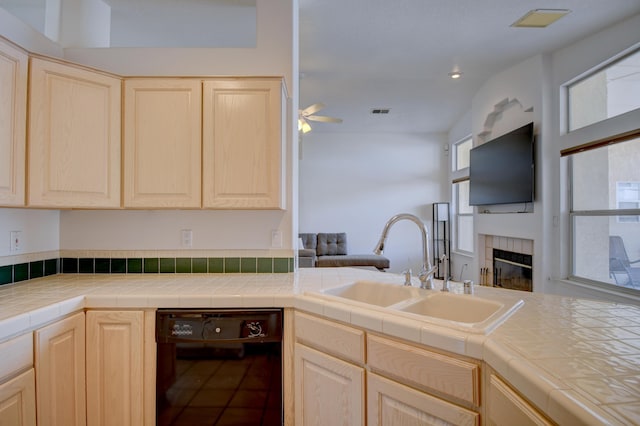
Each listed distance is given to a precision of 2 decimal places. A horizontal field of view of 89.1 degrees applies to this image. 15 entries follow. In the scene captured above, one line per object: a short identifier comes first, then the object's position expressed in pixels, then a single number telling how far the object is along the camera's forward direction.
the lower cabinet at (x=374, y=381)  1.00
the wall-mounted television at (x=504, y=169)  3.54
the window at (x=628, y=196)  2.69
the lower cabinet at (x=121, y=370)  1.55
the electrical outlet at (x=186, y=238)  2.19
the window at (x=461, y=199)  5.97
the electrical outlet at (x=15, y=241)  1.84
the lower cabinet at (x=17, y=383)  1.19
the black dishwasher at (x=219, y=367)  1.53
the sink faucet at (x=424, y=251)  1.54
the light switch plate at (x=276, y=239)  2.21
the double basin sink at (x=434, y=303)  1.12
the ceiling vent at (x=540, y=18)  2.71
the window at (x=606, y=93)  2.71
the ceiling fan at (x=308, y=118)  4.16
